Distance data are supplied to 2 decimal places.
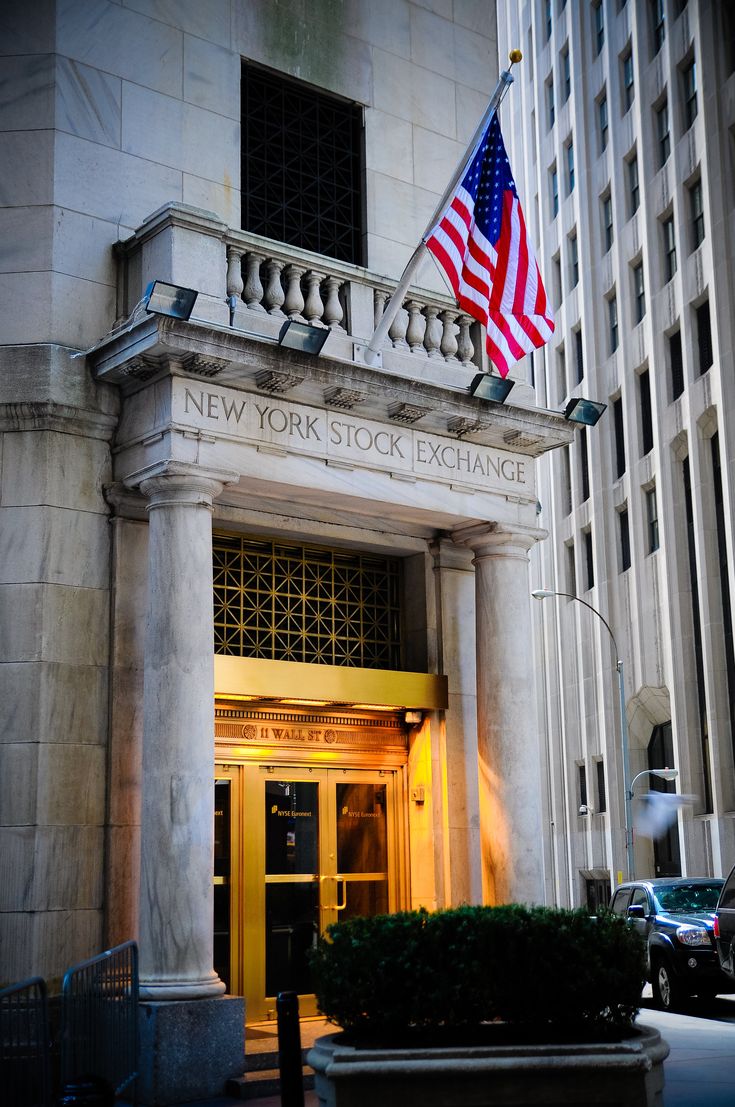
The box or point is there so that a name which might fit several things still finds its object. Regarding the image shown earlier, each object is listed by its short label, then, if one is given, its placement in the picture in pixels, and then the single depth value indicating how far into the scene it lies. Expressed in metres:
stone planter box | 7.48
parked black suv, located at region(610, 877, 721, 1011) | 18.31
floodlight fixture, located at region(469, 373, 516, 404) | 13.82
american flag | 13.36
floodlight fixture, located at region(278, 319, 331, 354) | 12.23
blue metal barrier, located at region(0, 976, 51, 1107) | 7.63
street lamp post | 36.16
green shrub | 7.94
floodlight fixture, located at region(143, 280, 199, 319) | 11.52
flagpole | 13.16
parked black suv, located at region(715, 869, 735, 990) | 15.84
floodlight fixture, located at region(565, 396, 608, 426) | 14.72
